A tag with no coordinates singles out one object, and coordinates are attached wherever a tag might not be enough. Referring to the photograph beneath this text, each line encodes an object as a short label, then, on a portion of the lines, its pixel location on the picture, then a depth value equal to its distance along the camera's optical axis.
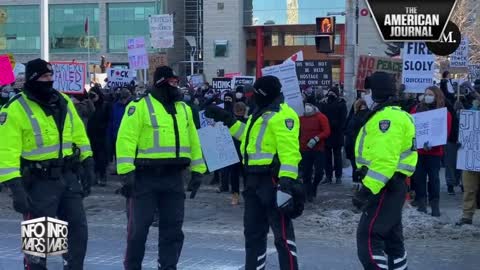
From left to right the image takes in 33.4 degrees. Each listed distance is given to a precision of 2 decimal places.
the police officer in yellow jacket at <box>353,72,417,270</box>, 6.69
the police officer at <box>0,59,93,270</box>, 6.64
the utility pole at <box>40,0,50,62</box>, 21.34
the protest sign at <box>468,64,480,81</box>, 24.36
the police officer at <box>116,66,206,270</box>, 7.20
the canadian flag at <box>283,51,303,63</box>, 16.24
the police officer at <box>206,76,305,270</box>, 7.16
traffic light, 17.62
